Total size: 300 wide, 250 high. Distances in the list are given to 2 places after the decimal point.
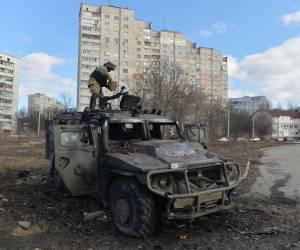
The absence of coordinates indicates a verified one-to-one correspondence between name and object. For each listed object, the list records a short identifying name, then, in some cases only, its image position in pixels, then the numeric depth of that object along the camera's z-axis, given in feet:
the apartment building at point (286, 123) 244.48
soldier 18.19
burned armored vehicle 12.42
